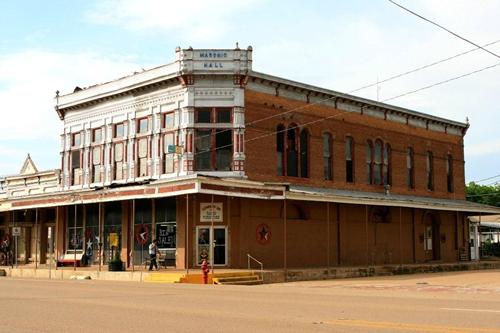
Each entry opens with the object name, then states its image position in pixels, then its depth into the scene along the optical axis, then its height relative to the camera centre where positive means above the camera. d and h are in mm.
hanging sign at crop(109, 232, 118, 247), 36688 +18
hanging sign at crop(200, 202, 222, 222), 32500 +1295
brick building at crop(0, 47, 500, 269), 32688 +3750
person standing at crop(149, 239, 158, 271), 31453 -728
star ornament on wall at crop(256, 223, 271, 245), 33281 +274
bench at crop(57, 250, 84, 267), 38525 -1130
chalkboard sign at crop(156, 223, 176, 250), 33594 +164
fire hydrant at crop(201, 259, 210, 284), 27156 -1348
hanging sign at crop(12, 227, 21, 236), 38803 +456
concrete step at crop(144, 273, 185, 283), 27891 -1593
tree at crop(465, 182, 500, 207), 100938 +7083
